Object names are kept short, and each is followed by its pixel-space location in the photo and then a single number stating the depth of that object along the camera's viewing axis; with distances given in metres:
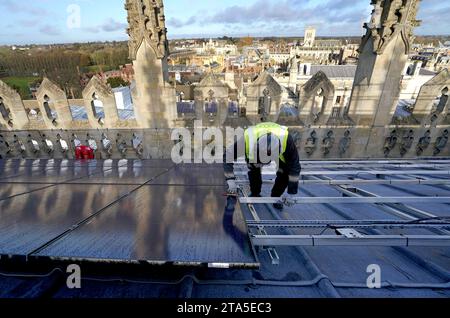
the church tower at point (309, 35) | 123.19
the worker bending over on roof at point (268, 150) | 4.04
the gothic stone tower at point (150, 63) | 6.68
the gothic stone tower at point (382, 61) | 6.37
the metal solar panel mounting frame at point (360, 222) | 2.38
